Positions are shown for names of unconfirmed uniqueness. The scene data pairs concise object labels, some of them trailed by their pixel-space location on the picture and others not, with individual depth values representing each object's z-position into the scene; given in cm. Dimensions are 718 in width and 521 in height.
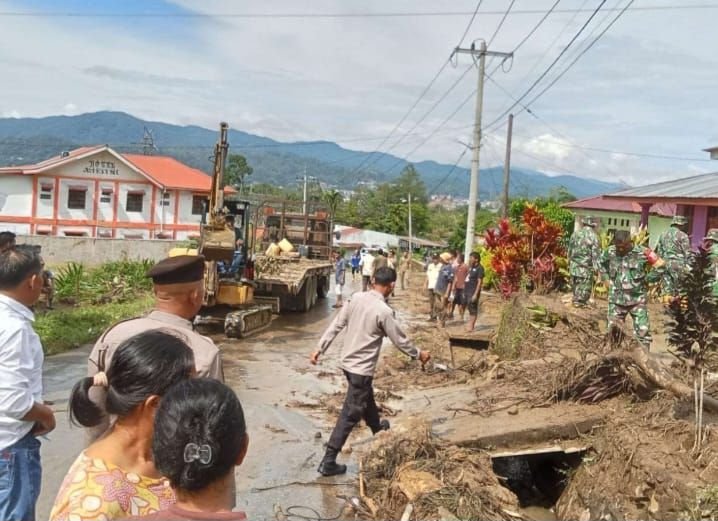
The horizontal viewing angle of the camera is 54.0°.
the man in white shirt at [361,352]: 583
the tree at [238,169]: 9328
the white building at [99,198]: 3728
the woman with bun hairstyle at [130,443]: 214
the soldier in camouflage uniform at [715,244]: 748
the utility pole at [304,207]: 2153
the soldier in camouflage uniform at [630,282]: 805
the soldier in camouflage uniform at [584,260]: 1094
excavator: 1266
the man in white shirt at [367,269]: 2069
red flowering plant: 1495
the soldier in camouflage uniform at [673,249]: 911
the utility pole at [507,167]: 3253
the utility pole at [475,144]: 1961
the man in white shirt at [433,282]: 1662
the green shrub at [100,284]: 1795
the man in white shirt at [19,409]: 286
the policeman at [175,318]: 291
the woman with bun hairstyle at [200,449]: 183
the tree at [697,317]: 536
